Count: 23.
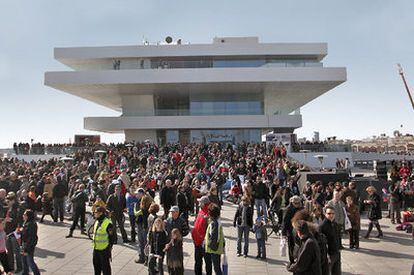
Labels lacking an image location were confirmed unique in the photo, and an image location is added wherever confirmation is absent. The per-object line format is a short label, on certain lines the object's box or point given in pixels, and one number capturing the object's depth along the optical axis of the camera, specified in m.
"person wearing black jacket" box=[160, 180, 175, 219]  13.37
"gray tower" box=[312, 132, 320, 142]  52.17
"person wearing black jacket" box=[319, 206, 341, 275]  7.93
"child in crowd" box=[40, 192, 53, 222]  14.81
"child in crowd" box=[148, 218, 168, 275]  7.96
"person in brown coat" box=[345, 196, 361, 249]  11.81
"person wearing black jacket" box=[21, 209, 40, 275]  8.74
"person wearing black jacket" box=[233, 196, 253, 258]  10.58
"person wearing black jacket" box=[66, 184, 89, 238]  13.30
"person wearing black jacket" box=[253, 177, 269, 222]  14.12
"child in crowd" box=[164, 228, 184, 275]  7.60
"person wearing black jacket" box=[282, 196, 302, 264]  9.51
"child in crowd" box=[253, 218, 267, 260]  10.44
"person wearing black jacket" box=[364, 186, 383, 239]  12.94
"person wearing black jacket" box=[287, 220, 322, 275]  6.03
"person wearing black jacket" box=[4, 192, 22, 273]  9.58
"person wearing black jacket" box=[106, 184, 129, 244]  12.05
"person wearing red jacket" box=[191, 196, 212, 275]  8.41
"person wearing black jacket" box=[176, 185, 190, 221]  12.95
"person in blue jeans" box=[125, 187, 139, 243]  11.74
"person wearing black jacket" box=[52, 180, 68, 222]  15.12
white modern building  44.09
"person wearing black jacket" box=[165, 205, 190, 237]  8.46
